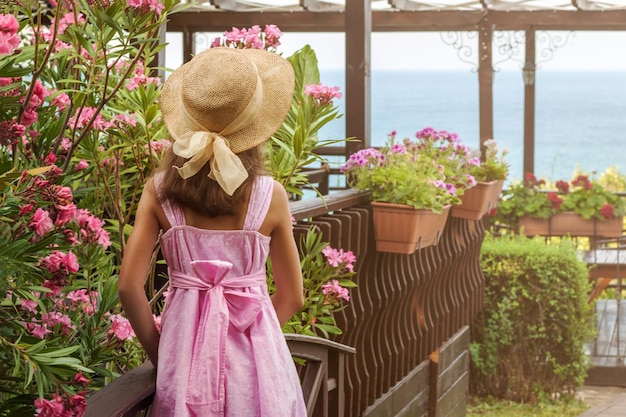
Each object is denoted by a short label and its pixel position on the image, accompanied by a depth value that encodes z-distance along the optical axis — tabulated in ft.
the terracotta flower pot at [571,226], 29.86
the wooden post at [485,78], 32.37
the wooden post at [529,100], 33.58
